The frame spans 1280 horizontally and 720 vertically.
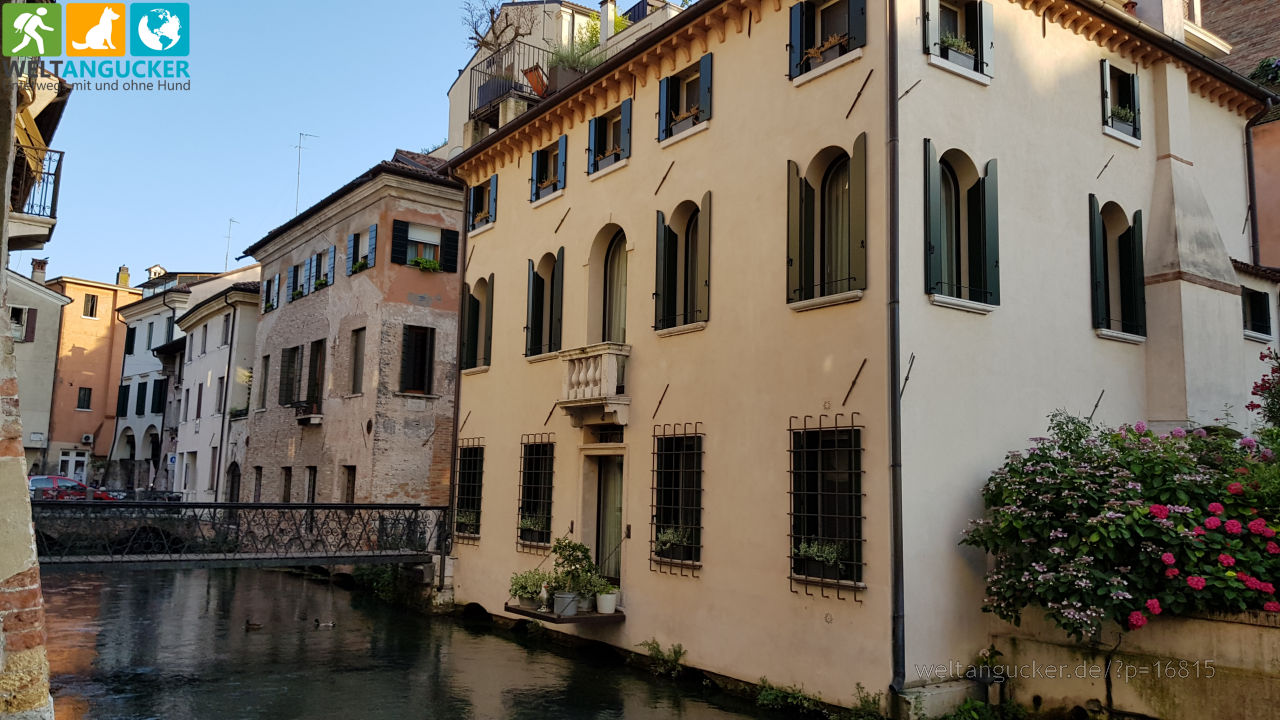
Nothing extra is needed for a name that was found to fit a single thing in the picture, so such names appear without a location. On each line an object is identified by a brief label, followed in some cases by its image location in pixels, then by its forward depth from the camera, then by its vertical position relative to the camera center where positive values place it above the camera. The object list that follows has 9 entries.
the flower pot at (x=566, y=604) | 13.63 -1.63
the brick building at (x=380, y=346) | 21.59 +3.17
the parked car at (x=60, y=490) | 31.08 -0.47
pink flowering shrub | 8.70 -0.30
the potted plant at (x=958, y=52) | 11.14 +5.11
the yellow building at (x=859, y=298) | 10.45 +2.48
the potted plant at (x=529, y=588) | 14.24 -1.49
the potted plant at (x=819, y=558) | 10.52 -0.72
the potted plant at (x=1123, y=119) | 12.96 +5.06
